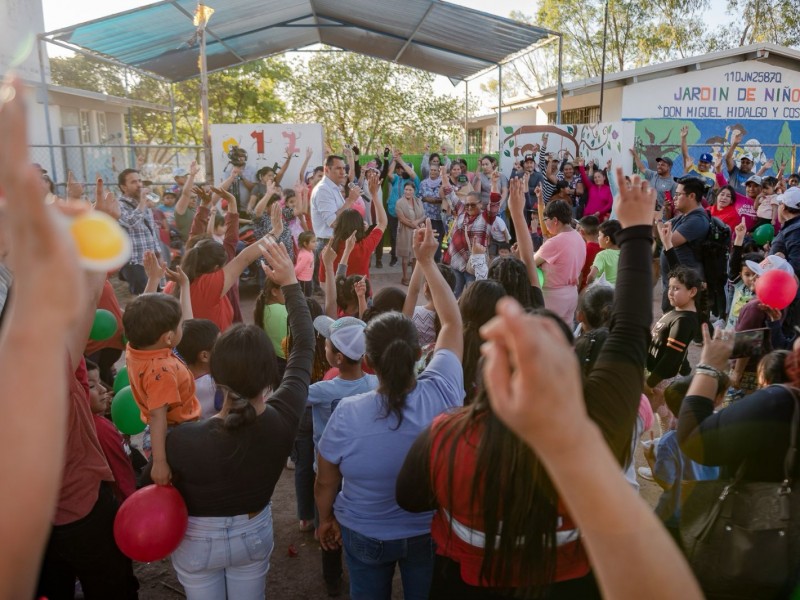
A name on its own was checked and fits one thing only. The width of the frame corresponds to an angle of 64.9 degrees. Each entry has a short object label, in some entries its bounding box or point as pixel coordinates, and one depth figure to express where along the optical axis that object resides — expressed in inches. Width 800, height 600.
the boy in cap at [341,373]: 110.0
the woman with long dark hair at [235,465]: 86.7
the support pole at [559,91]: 497.8
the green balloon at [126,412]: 125.0
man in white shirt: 286.5
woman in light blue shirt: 88.8
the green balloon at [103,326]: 148.9
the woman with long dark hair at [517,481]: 58.4
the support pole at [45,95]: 392.5
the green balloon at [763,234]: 300.2
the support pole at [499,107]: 536.9
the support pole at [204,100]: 401.7
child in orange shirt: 96.3
